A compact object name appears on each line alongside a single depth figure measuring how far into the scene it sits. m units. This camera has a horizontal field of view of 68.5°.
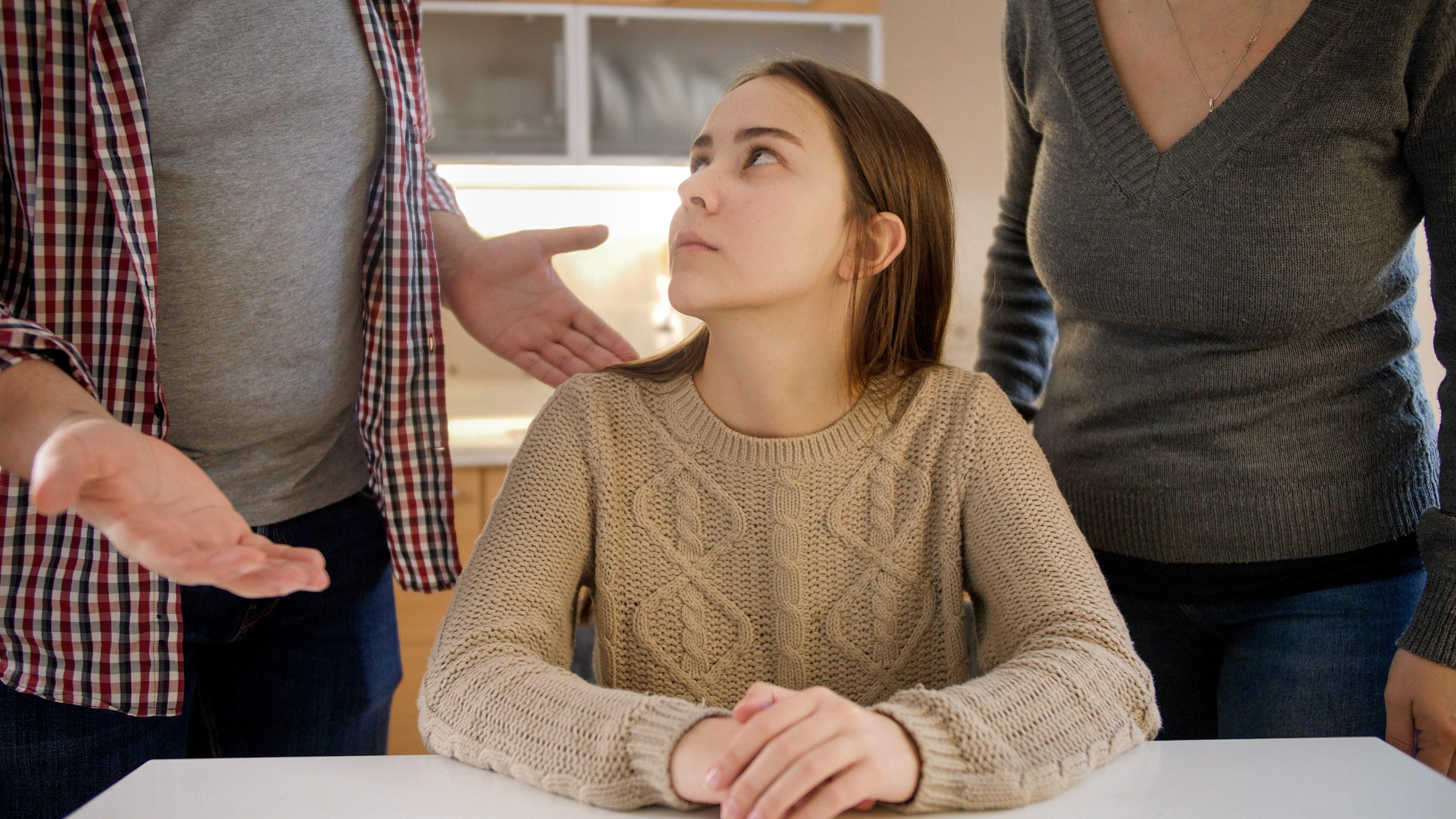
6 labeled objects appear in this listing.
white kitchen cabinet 2.58
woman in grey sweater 0.94
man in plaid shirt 0.85
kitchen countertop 2.87
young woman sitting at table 0.83
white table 0.69
